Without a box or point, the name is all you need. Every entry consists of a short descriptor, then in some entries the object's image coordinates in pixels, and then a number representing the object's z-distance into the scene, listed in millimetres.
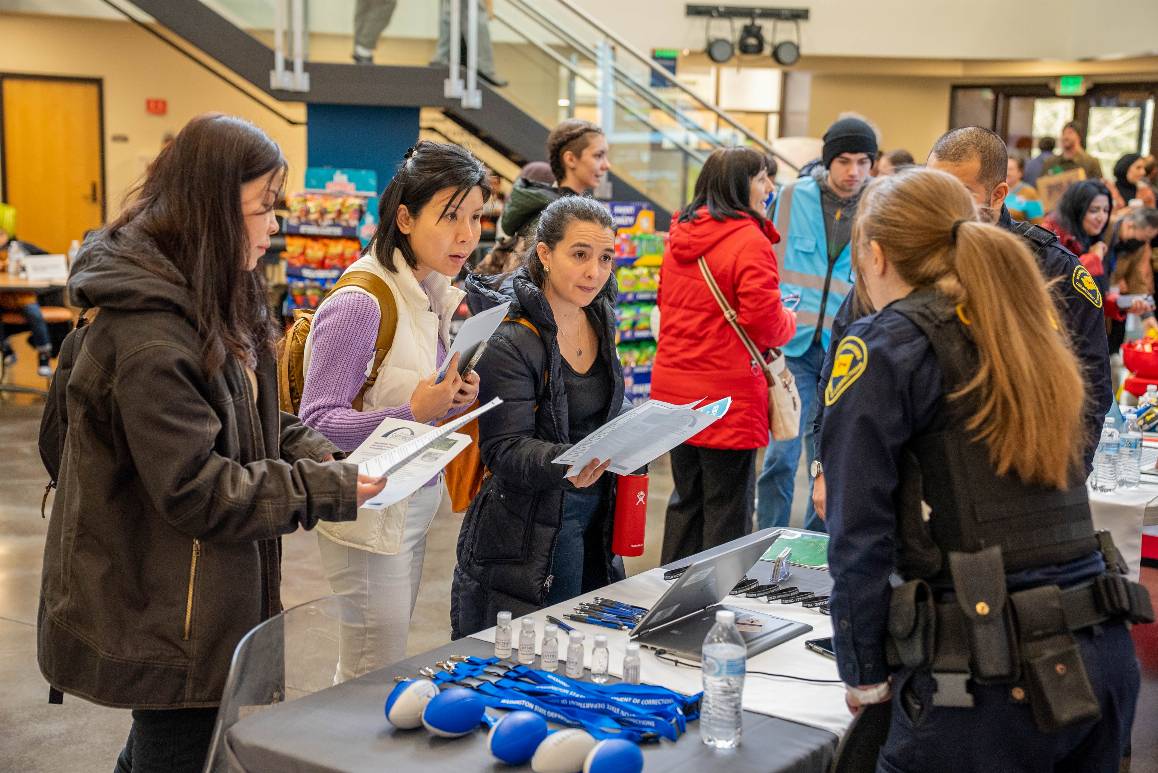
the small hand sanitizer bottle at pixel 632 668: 2083
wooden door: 13430
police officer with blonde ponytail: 1774
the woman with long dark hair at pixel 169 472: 1922
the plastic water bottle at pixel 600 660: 2109
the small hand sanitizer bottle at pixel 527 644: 2160
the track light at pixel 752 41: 13859
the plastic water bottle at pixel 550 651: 2137
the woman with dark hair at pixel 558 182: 4734
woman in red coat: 4352
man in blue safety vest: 4922
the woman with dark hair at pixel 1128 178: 10625
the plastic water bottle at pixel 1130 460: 3596
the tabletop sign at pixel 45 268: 8438
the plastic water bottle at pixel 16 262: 8688
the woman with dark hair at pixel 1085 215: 6699
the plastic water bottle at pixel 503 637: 2182
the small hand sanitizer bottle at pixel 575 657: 2098
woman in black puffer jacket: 2764
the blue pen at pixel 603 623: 2380
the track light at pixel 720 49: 13828
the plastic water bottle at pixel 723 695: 1843
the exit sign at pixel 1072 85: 15555
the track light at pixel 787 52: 13969
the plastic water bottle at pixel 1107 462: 3576
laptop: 2229
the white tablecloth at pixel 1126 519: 3422
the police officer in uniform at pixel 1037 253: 3012
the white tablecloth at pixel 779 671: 2018
